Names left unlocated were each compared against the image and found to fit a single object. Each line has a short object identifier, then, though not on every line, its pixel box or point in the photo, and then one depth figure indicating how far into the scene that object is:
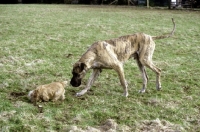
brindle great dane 6.93
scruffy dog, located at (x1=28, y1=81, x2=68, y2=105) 6.61
